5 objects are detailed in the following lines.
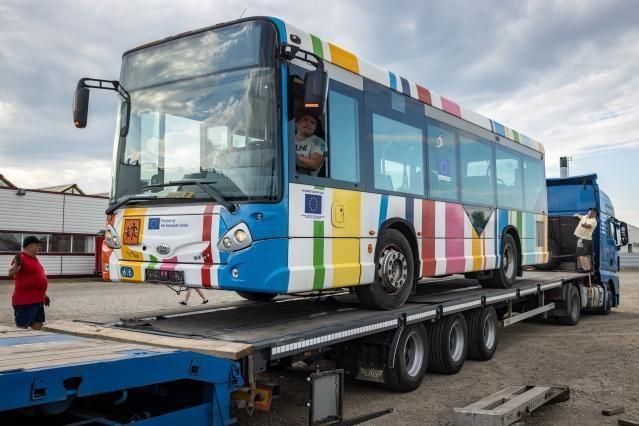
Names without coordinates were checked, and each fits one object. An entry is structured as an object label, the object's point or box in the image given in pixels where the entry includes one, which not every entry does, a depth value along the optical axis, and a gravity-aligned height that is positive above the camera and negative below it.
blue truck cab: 13.47 +0.58
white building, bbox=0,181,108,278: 23.78 +0.91
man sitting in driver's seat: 5.29 +0.91
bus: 4.95 +0.72
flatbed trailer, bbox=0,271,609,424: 3.14 -0.71
